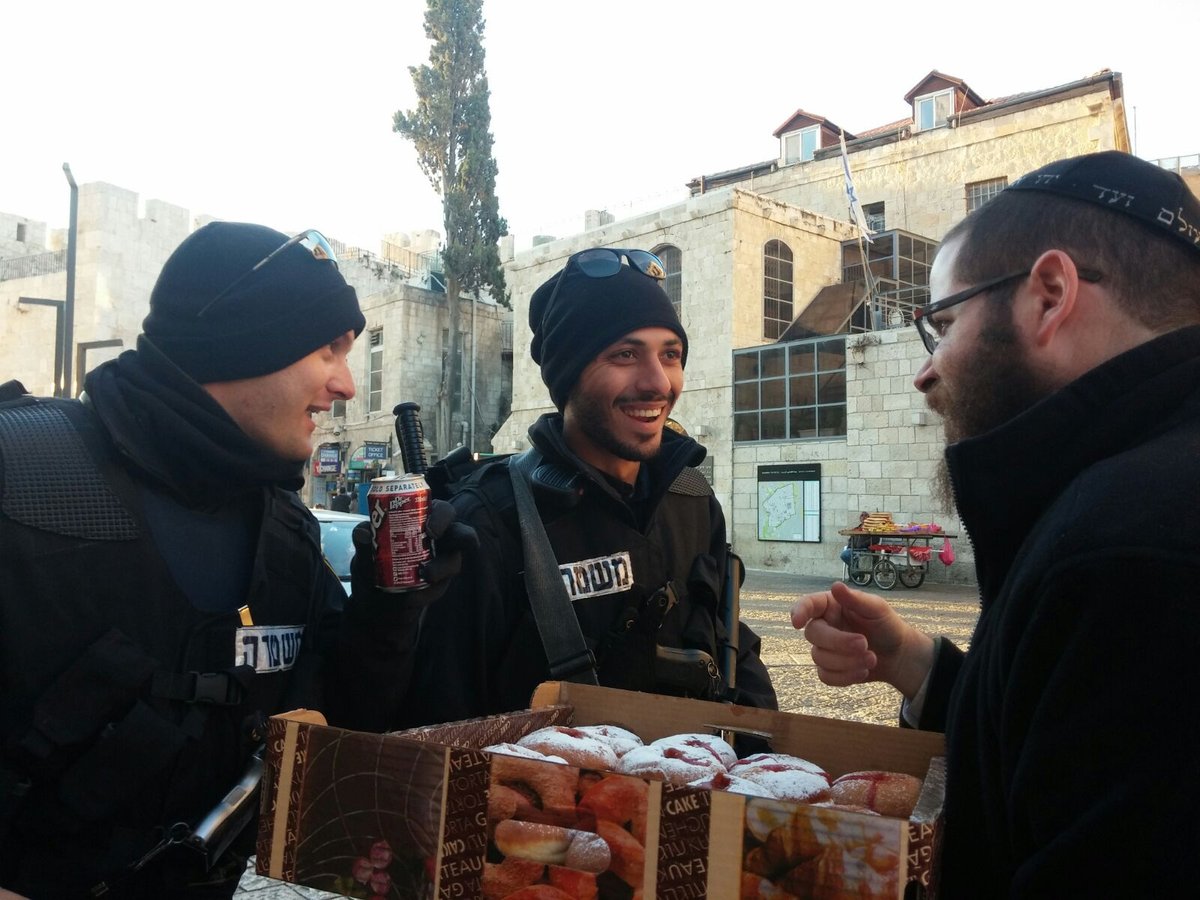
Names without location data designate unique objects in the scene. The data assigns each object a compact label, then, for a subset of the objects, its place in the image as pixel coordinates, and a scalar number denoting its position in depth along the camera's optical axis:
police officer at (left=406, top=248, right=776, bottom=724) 2.27
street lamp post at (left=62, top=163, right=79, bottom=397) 12.02
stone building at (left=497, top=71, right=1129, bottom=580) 19.20
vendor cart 16.19
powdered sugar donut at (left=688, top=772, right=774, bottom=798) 1.28
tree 28.05
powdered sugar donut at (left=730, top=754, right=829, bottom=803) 1.29
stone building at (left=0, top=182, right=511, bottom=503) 27.12
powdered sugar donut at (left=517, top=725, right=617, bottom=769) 1.39
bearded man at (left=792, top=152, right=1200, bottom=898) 0.96
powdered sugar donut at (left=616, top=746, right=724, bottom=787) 1.35
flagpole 20.67
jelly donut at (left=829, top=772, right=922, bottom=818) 1.26
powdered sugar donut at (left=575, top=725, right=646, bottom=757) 1.51
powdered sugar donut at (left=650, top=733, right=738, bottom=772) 1.44
